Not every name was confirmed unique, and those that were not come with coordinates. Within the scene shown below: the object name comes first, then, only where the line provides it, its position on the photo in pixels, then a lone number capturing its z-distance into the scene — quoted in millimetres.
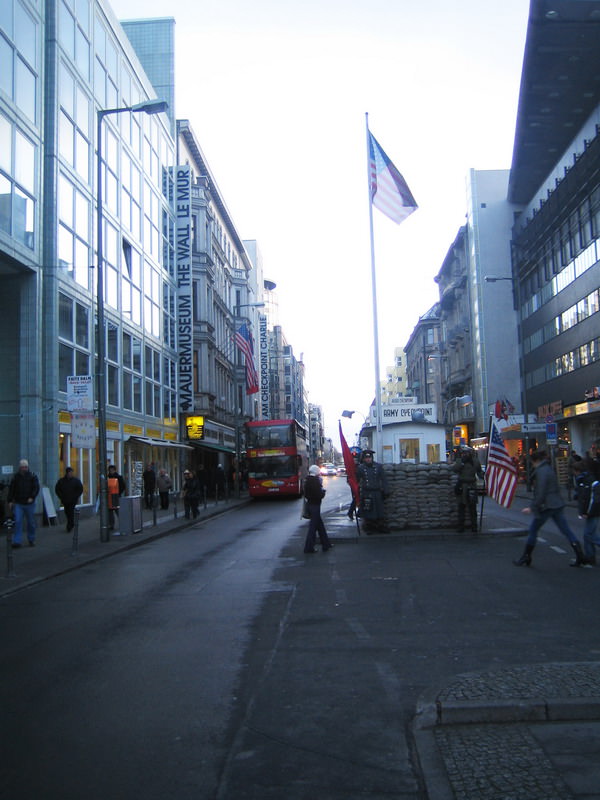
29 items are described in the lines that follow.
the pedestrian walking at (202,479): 37550
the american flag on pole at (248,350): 40406
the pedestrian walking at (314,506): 14555
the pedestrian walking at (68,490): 20281
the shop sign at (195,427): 42969
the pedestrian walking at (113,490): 22375
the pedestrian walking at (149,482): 31364
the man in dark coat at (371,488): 16594
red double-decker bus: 38094
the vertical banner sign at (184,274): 41812
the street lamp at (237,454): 39875
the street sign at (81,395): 16953
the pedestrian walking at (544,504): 11547
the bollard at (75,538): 15023
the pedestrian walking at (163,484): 29516
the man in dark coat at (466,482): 16672
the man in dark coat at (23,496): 16172
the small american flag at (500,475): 16250
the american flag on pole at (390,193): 20391
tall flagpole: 19922
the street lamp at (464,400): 62394
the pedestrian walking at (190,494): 25469
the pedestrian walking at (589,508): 11430
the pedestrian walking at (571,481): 29478
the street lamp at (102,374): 17580
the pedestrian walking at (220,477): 40719
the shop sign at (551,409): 42950
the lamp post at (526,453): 34925
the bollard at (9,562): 12117
